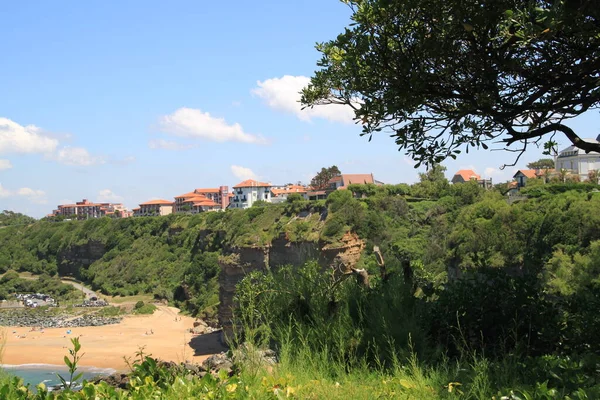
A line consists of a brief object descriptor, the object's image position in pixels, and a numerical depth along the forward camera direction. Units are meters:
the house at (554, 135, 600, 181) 46.69
